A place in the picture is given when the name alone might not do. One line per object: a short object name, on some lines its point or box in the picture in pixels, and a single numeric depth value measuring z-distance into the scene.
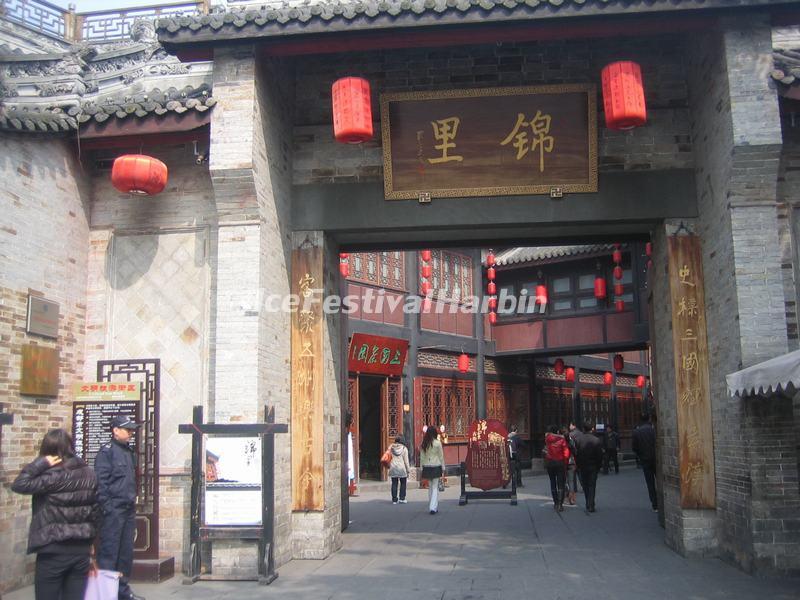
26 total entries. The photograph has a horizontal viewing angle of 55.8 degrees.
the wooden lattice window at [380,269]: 17.88
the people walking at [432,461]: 12.70
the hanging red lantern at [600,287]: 18.89
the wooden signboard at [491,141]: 8.73
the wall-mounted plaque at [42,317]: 7.77
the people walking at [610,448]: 23.49
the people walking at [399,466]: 14.30
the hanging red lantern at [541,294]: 19.89
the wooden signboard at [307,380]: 8.64
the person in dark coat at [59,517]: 4.90
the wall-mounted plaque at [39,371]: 7.64
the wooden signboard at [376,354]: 17.28
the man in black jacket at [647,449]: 12.40
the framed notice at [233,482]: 7.52
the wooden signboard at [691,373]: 8.20
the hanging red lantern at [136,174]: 8.05
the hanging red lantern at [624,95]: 7.66
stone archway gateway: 7.61
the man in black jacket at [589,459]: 12.62
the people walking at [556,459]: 13.04
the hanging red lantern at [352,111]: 7.91
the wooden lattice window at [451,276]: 20.47
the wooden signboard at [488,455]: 13.82
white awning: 6.14
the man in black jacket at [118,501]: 5.96
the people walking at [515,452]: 16.07
